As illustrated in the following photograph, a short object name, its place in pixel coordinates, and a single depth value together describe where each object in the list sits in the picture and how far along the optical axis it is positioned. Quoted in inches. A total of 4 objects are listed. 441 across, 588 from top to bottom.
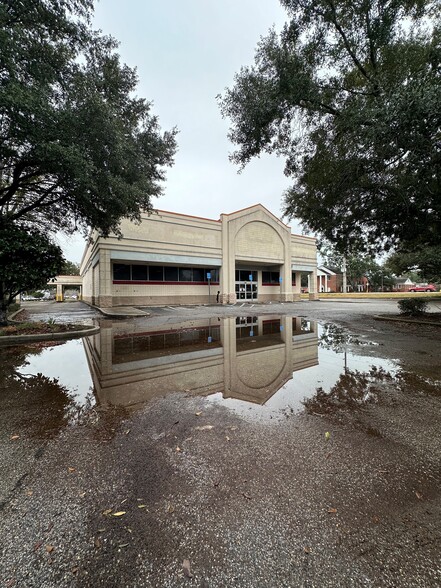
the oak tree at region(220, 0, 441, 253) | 289.9
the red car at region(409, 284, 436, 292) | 2710.4
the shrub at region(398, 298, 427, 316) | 508.1
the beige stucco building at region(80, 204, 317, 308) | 892.8
